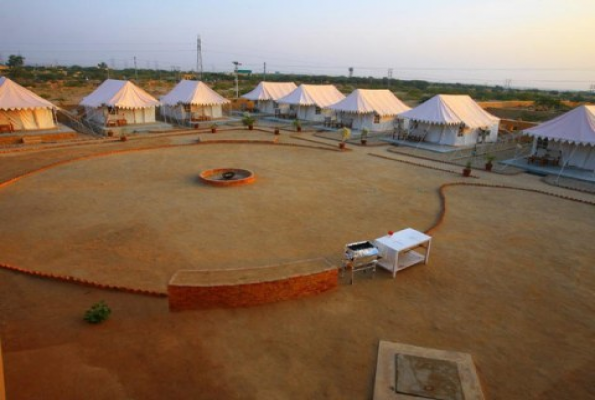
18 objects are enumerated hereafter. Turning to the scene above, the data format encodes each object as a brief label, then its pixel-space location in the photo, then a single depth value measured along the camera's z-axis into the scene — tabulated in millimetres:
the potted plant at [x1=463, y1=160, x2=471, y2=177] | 15534
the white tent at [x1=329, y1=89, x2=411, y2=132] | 25938
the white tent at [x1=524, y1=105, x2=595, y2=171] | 16750
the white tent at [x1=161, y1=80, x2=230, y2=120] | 28281
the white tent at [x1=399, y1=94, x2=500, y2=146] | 21641
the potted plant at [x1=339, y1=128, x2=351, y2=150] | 20406
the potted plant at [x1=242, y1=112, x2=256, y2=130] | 26359
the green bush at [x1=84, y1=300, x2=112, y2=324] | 5723
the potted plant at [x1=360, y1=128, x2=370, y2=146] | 21958
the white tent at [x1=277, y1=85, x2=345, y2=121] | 30422
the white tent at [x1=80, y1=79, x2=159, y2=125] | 24828
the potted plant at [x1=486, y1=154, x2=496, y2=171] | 16797
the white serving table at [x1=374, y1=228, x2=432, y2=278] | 7574
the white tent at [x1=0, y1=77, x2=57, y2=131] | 21297
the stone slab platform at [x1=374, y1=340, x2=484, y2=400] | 4598
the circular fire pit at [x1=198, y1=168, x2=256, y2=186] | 13484
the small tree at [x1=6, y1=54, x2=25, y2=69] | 100500
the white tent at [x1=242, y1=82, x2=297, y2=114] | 33906
